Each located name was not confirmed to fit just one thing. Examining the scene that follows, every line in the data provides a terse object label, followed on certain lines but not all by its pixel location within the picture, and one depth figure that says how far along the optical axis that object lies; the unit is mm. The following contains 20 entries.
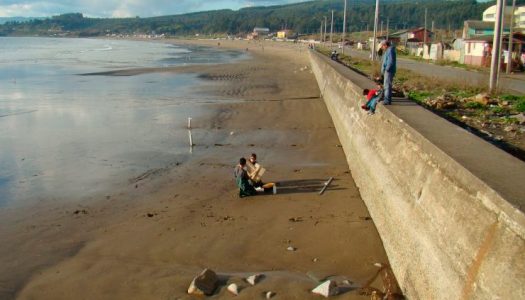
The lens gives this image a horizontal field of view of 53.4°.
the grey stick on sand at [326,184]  11484
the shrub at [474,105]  15214
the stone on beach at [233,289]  6947
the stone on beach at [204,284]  6953
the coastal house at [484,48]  38062
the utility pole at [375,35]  35094
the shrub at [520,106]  14438
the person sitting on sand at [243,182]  11344
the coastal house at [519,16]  66688
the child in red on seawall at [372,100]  11630
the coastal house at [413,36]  91125
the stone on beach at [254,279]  7259
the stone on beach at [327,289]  6828
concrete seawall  4496
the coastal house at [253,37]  182725
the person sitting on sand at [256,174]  11672
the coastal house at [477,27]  62175
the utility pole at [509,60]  31497
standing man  11727
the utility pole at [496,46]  17781
